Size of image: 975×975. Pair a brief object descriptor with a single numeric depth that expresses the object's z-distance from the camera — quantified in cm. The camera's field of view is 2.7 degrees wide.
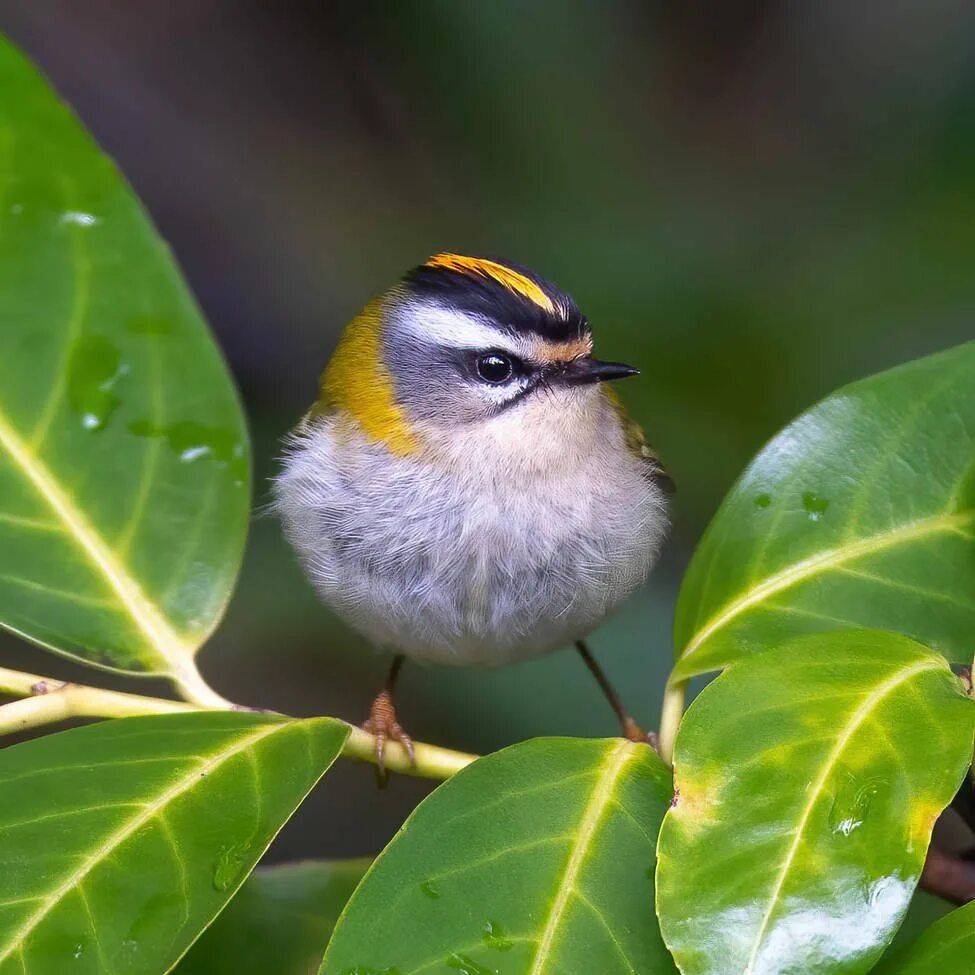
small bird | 207
